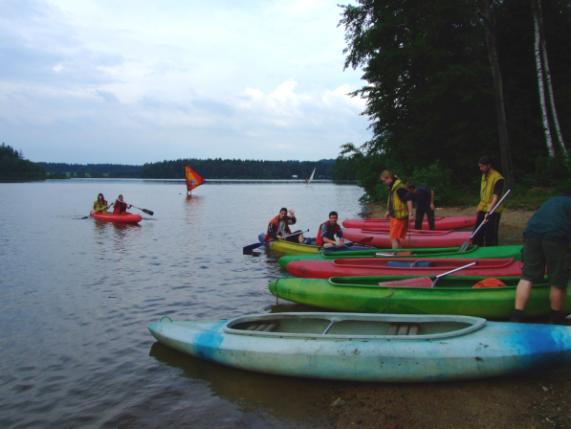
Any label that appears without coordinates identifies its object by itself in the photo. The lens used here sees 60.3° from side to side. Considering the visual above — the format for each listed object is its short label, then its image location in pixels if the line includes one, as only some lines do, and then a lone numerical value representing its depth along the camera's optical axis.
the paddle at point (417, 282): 7.51
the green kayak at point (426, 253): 9.03
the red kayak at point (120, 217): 23.67
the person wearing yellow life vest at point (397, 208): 10.17
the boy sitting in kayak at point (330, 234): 12.26
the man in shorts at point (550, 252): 5.68
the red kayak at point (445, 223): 17.38
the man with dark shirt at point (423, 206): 15.77
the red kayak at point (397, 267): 8.06
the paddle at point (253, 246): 14.73
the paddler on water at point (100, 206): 25.68
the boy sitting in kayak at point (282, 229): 14.77
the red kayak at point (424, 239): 13.43
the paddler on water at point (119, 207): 24.45
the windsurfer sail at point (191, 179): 56.39
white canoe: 5.04
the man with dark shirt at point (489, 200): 9.20
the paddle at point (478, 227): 9.17
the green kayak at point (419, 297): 6.72
